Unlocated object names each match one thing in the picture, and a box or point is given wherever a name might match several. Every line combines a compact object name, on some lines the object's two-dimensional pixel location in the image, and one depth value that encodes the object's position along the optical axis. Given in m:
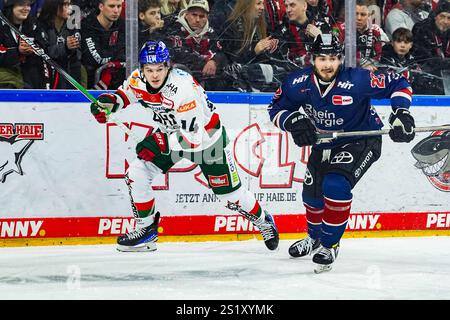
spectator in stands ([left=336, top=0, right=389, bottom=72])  12.98
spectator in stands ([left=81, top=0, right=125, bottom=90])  11.94
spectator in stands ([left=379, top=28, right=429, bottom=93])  13.27
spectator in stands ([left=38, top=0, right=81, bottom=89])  11.77
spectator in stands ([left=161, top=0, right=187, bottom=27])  12.22
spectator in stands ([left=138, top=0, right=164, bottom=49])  12.15
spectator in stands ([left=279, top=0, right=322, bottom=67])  12.76
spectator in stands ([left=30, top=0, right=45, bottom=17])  11.70
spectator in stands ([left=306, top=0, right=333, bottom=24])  12.91
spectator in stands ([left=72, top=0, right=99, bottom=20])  11.84
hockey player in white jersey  11.24
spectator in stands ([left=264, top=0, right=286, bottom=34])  12.65
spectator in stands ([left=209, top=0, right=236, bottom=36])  12.34
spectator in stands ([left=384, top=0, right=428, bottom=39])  13.23
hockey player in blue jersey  9.79
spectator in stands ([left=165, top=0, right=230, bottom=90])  12.30
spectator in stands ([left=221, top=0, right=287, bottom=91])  12.45
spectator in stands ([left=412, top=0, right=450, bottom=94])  13.34
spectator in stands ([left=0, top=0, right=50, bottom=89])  11.60
